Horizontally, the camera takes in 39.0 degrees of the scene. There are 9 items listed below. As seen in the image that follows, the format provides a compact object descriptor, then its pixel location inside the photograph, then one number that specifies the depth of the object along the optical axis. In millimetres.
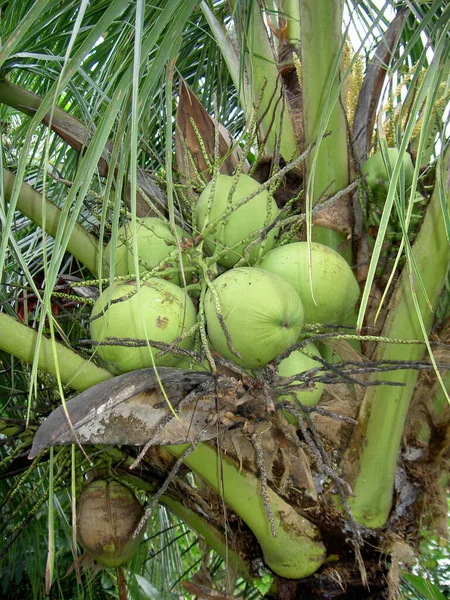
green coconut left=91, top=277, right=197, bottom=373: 1040
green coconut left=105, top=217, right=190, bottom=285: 1155
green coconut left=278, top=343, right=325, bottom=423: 1134
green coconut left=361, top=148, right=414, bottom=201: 1256
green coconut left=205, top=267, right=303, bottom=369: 978
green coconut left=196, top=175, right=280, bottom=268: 1157
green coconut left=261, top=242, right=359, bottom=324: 1109
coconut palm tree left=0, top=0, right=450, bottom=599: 1005
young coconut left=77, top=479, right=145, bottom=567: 1398
